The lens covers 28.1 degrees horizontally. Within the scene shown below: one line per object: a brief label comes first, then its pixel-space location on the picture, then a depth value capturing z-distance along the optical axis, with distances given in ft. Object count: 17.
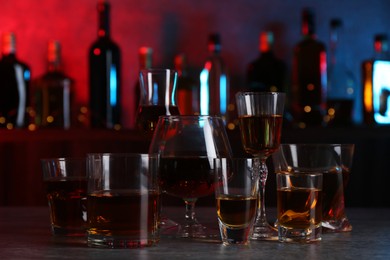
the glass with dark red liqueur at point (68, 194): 3.25
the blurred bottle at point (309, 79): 7.57
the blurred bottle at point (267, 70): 7.56
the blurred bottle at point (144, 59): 7.59
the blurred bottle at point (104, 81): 7.46
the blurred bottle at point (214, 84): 7.51
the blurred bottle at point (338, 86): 7.67
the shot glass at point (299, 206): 3.10
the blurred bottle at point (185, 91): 7.54
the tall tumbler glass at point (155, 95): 3.81
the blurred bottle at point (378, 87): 7.52
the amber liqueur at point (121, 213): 2.90
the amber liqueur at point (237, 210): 2.98
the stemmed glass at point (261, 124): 3.39
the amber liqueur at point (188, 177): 3.39
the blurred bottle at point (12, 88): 7.64
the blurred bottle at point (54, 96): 7.72
